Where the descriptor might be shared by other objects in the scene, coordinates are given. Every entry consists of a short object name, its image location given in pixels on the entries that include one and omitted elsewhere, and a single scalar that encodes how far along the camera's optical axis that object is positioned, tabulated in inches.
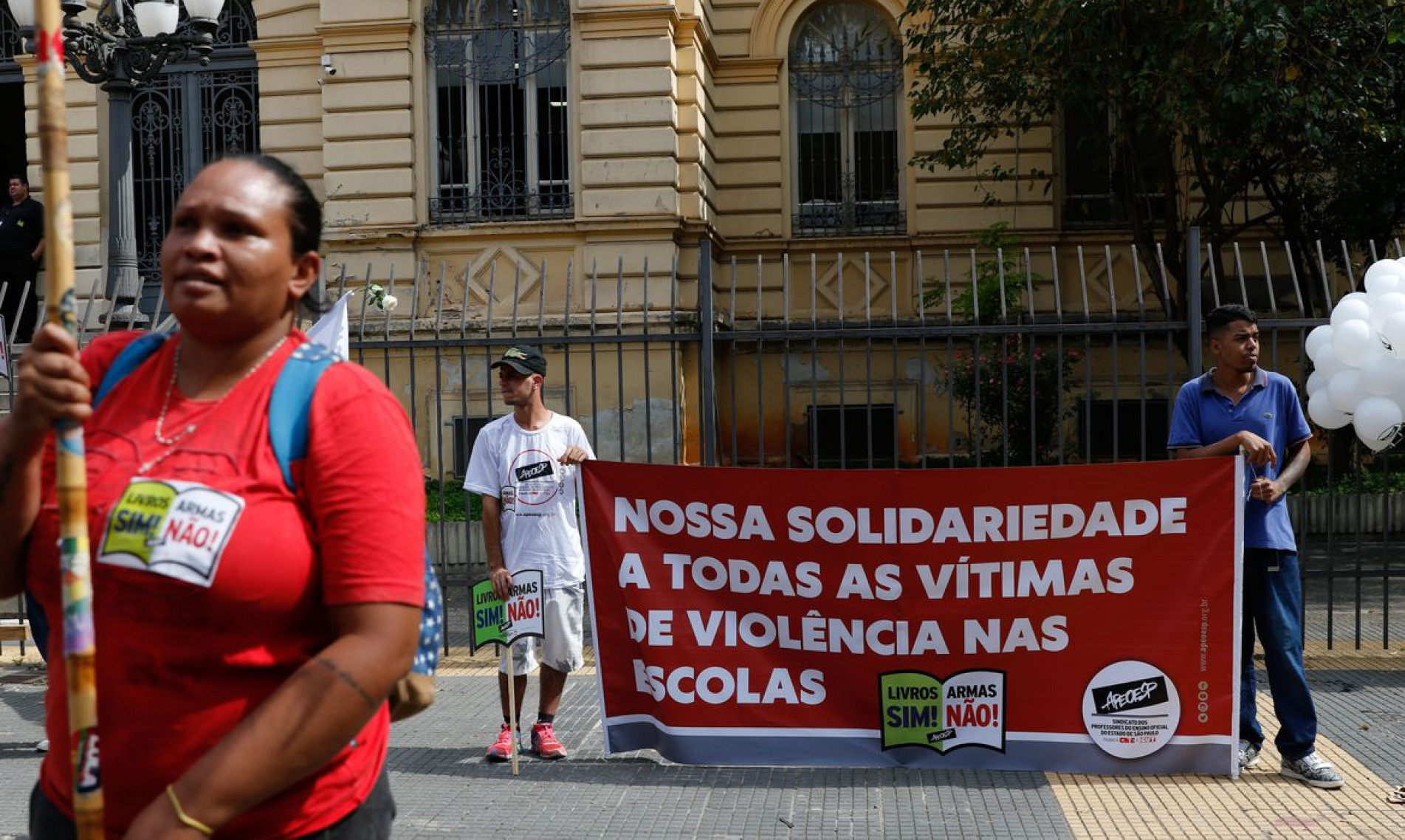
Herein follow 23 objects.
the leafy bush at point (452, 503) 531.1
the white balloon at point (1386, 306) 285.4
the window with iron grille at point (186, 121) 775.1
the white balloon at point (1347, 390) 295.0
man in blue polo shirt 244.2
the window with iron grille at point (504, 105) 733.3
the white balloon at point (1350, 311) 291.9
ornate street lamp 442.0
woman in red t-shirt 85.0
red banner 246.5
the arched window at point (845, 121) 800.9
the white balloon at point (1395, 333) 284.0
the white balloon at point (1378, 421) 289.6
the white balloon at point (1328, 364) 301.3
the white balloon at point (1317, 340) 310.0
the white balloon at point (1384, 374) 285.9
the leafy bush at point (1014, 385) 550.0
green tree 566.3
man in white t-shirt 277.4
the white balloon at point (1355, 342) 289.7
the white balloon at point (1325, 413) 304.2
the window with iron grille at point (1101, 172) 718.5
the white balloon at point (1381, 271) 294.8
